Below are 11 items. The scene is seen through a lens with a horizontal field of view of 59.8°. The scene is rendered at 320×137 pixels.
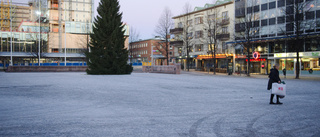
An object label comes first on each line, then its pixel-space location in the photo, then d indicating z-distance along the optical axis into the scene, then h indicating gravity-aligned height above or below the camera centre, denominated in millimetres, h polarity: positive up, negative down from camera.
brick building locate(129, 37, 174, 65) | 88775 +5436
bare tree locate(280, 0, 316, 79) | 31703 +5557
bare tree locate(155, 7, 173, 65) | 55875 +8535
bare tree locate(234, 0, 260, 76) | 46156 +7669
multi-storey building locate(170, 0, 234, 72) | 54250 +6731
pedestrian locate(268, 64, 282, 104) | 10516 -335
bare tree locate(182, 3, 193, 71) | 58156 +10501
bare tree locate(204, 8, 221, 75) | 53362 +9895
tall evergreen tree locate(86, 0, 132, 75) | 34281 +2813
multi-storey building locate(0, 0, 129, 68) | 67438 +8815
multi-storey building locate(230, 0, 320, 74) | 40406 +4146
